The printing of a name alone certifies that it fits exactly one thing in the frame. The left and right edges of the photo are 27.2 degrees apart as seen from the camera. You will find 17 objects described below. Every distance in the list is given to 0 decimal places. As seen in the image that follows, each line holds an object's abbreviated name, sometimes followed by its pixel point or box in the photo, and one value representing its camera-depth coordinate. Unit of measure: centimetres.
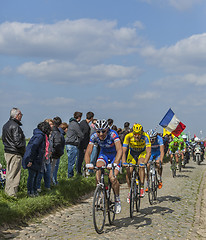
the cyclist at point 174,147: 2177
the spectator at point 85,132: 1527
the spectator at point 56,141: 1265
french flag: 2131
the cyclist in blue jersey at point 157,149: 1266
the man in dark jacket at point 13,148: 1009
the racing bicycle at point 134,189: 975
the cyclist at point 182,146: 2256
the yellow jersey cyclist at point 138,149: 1056
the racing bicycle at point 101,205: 796
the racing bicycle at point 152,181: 1222
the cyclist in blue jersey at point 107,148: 865
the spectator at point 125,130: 1852
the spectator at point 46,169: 1128
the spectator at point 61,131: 1331
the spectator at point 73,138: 1445
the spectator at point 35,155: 1045
